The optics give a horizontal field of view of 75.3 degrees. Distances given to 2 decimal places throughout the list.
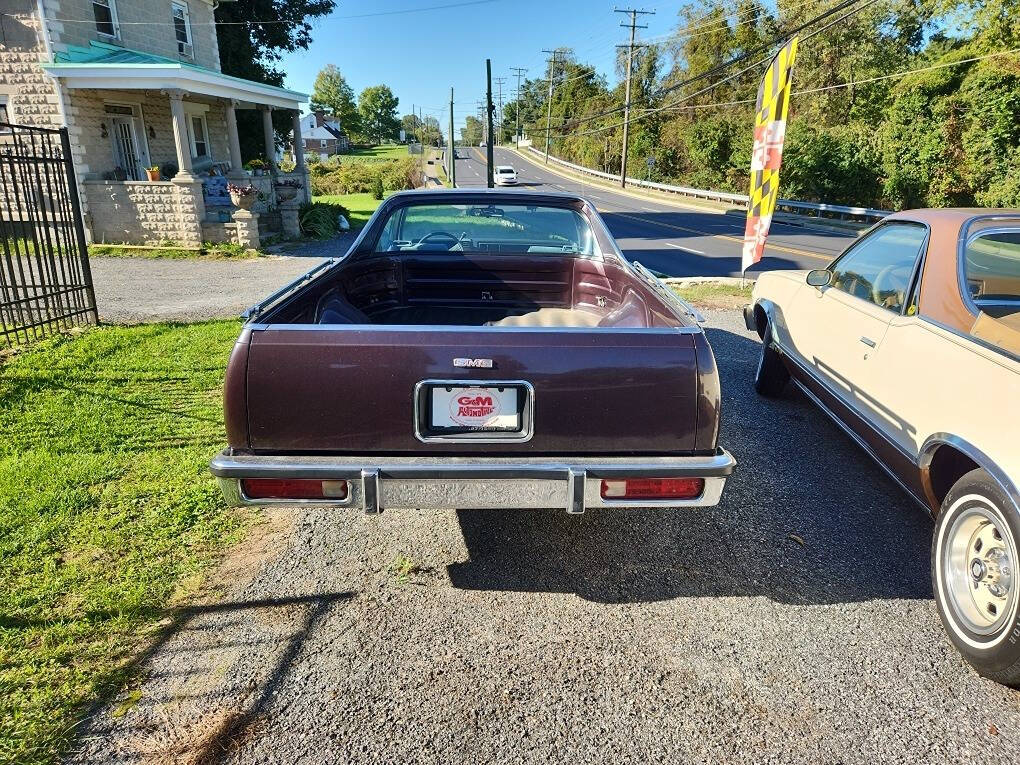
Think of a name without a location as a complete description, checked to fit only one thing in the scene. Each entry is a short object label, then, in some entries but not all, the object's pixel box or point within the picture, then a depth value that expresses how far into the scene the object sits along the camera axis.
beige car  2.55
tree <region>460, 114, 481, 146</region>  148.38
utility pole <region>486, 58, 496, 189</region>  27.93
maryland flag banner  8.80
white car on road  47.66
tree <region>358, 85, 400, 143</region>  118.25
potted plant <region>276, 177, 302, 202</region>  21.39
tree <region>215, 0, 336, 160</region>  27.27
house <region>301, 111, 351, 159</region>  88.81
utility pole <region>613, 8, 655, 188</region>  46.58
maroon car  2.66
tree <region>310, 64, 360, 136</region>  104.44
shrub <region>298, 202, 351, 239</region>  18.91
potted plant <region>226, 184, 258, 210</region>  16.12
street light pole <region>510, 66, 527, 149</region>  108.88
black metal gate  6.73
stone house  15.23
